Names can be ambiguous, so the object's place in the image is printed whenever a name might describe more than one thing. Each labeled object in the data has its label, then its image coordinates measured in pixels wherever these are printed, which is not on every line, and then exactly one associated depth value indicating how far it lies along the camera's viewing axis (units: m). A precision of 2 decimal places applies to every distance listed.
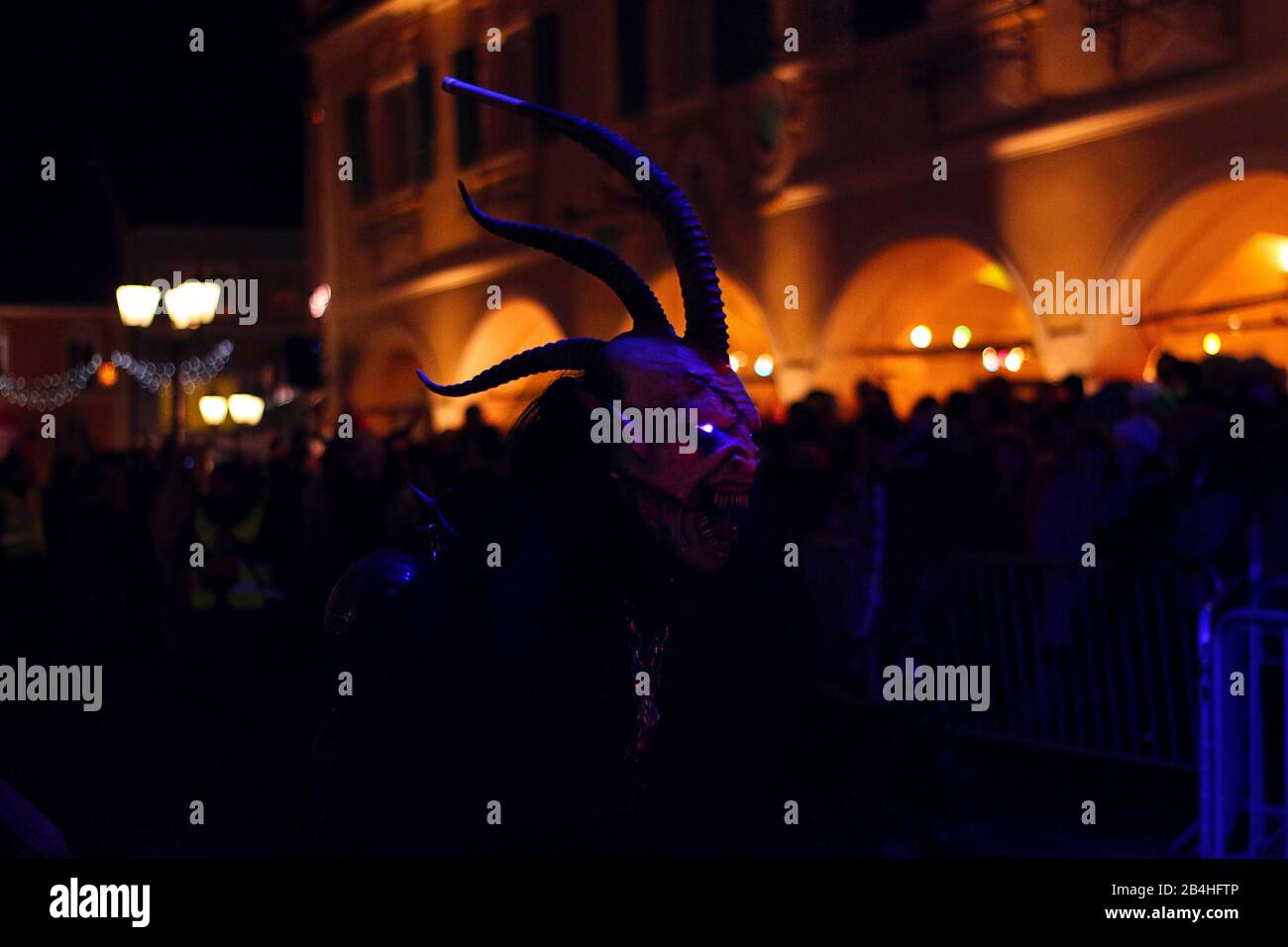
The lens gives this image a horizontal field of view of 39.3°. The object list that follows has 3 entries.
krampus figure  2.93
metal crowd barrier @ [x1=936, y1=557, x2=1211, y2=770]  7.27
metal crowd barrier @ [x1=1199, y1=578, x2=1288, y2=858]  5.80
